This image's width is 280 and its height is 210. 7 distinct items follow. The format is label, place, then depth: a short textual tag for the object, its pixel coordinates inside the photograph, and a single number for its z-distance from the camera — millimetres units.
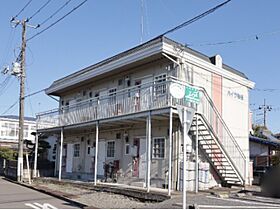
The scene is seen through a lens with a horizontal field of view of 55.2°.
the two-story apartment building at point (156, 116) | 11308
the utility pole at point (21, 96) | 16767
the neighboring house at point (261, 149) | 17848
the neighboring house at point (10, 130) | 38289
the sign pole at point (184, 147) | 6167
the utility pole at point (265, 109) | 40821
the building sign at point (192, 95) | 6810
